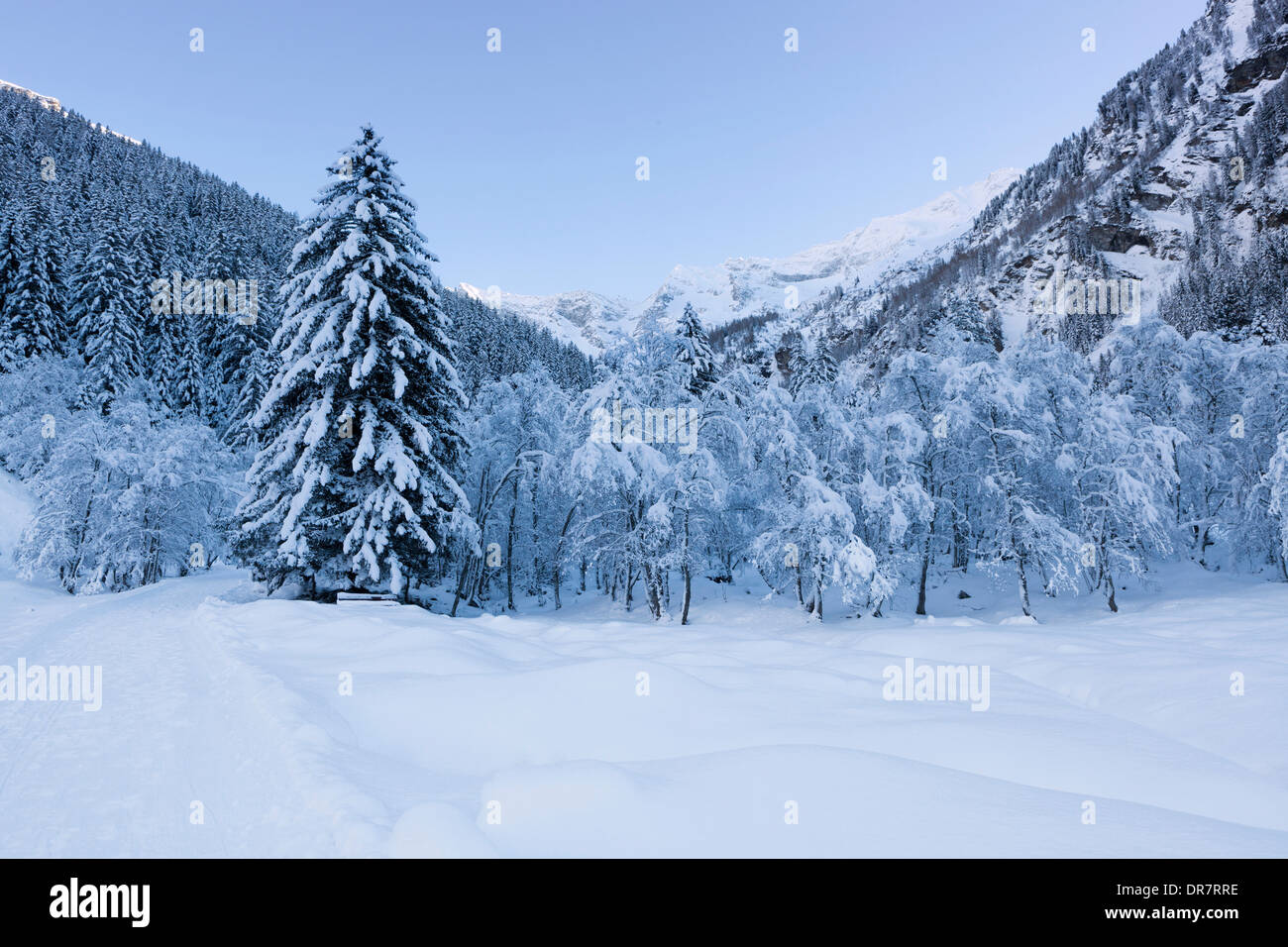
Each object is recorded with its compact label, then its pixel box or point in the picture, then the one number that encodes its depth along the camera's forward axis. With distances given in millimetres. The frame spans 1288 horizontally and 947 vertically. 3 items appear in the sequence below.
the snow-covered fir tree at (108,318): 39281
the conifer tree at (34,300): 40875
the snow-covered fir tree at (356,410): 16359
